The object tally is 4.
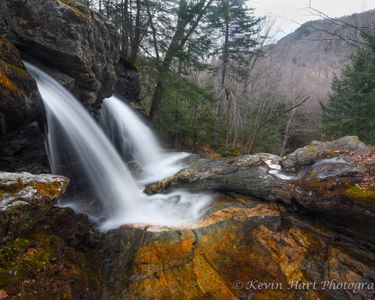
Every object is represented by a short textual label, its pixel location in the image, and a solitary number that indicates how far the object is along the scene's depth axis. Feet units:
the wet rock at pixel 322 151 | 16.51
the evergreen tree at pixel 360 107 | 41.01
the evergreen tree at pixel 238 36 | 58.53
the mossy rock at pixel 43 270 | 8.79
